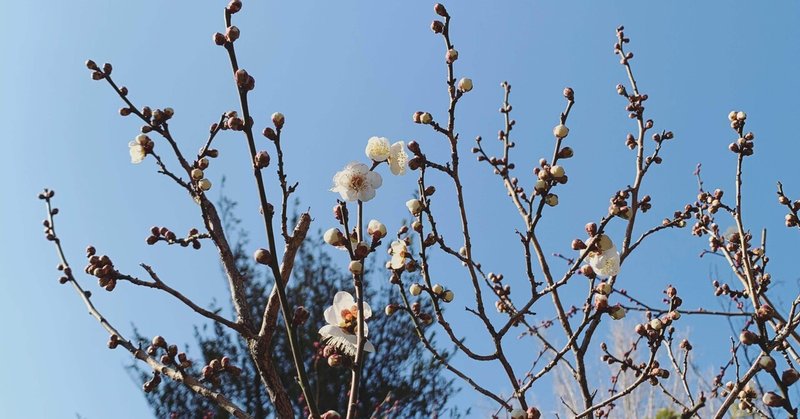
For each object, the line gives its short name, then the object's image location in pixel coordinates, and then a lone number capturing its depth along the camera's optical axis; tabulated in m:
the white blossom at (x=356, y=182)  0.75
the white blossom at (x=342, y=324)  0.74
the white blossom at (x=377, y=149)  0.76
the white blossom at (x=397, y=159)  0.78
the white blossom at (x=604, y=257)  0.79
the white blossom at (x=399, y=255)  0.80
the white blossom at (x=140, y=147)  0.84
